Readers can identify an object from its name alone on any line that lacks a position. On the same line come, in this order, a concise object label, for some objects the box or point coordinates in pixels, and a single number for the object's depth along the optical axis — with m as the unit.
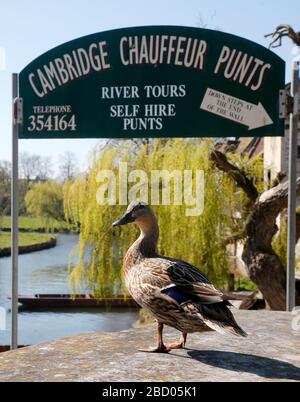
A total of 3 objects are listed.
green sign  5.71
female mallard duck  3.05
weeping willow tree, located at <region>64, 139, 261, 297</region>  10.80
